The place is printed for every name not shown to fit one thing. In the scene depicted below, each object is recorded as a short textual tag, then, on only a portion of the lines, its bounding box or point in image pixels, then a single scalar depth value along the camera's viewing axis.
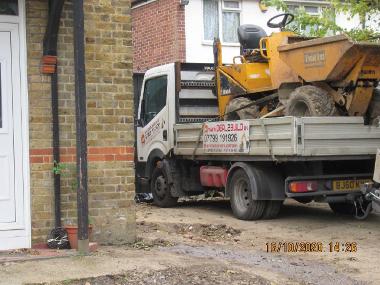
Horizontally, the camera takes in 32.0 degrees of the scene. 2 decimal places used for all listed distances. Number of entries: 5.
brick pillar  7.41
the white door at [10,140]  7.30
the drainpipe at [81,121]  6.85
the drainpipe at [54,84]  7.33
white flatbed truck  9.46
